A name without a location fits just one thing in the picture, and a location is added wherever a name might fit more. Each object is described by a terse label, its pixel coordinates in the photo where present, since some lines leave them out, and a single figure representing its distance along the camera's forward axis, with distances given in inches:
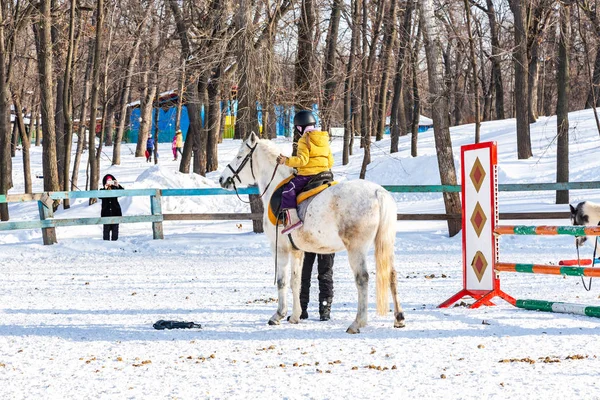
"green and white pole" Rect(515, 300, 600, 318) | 684.1
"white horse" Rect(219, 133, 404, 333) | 653.3
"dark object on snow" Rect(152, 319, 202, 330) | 681.0
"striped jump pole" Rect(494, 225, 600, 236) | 688.4
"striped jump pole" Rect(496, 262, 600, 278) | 691.4
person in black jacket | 1489.9
